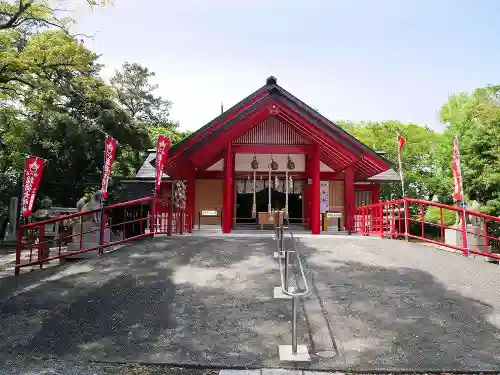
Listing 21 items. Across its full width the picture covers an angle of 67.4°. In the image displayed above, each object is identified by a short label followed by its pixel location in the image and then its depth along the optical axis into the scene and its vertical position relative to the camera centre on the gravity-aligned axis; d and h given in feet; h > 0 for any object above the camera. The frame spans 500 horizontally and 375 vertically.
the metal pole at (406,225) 31.68 -0.87
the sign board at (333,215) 46.51 +0.00
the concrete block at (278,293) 18.60 -3.95
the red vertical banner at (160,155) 35.44 +5.71
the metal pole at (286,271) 16.64 -2.54
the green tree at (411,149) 106.90 +19.64
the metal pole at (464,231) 27.18 -1.18
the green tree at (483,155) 69.56 +11.64
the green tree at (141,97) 147.02 +46.40
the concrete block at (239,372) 12.58 -5.29
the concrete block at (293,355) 13.29 -5.02
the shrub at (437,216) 83.10 -0.18
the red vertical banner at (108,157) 30.40 +4.76
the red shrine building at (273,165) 39.68 +6.14
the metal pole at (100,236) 27.62 -1.60
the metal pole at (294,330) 13.52 -4.16
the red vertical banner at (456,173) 28.76 +3.23
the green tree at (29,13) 42.80 +24.01
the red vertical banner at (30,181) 38.99 +3.49
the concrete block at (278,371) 12.53 -5.25
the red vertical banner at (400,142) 40.81 +7.98
